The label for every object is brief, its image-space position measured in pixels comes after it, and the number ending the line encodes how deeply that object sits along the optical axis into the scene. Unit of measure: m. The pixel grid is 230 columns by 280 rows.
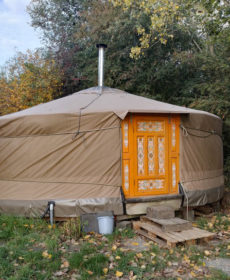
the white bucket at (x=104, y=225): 4.16
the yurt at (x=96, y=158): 4.45
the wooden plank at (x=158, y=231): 3.63
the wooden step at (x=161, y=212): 4.23
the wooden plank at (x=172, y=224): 3.88
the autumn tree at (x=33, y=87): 10.12
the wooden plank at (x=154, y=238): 3.71
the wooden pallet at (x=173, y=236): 3.61
